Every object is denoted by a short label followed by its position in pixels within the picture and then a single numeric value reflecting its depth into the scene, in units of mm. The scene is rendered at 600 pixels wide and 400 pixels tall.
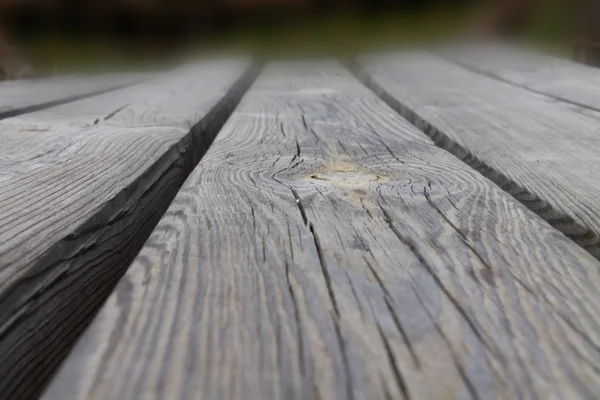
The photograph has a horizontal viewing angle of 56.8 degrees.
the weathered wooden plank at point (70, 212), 147
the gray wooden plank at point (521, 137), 203
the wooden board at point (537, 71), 453
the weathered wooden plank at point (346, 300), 111
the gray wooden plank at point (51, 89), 419
